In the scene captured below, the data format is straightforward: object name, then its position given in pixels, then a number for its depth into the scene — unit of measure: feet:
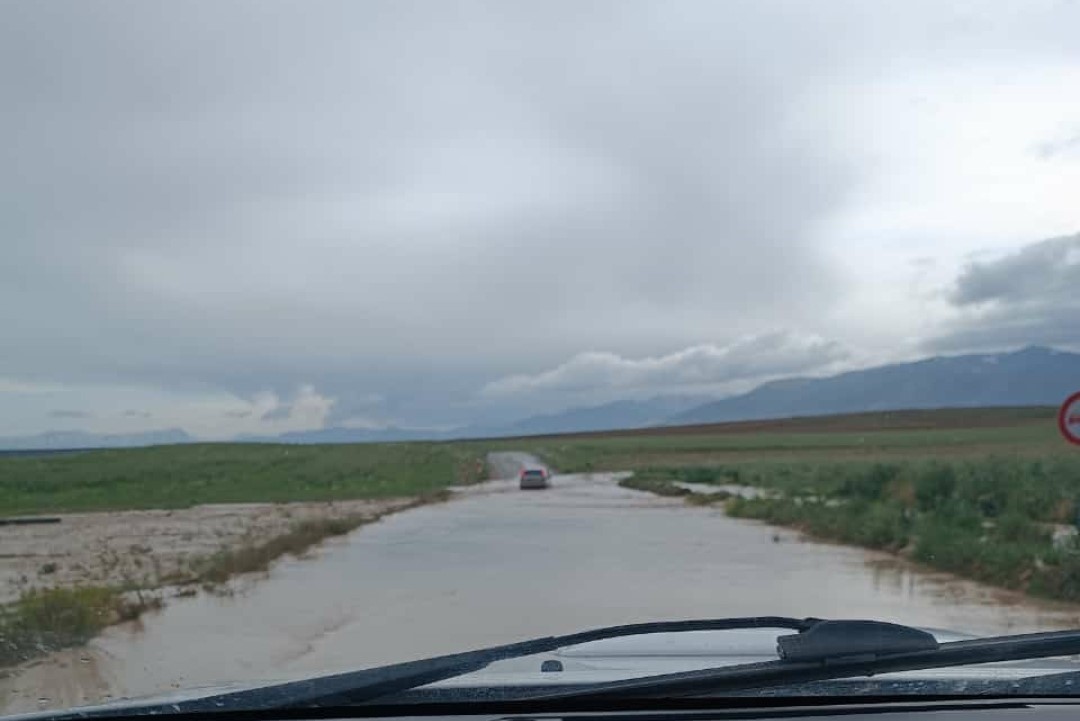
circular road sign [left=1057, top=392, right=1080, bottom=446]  42.47
